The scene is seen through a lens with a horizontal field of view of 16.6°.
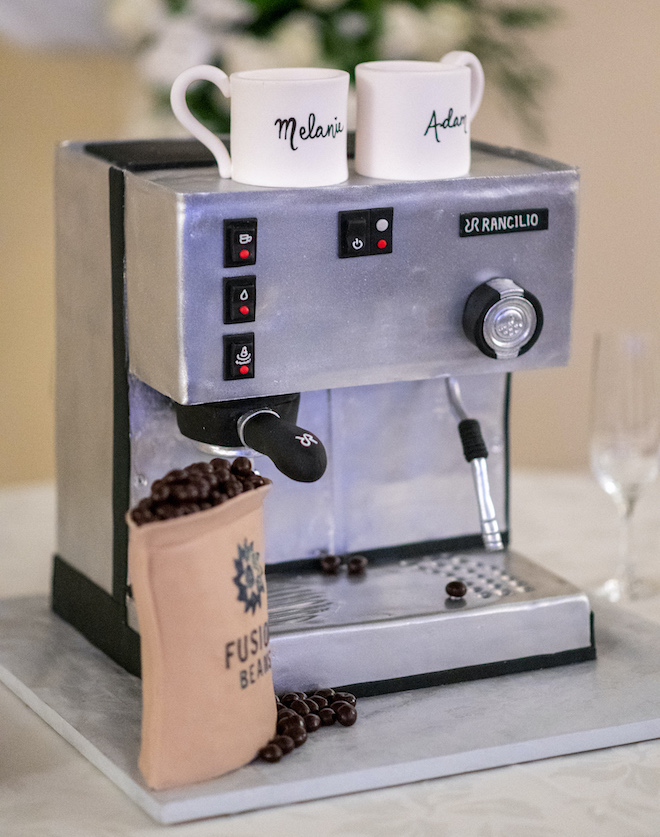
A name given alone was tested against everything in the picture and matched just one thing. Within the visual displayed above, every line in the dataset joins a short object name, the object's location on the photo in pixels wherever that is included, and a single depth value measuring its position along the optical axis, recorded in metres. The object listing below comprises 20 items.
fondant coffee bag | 1.31
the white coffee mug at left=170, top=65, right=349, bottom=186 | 1.39
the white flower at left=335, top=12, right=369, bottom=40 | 2.15
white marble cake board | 1.35
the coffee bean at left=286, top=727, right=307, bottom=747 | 1.39
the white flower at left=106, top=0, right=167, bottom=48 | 2.17
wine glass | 1.64
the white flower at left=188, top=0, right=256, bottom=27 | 2.13
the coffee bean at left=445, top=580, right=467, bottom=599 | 1.51
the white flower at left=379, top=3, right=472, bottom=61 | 2.14
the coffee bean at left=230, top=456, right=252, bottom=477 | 1.37
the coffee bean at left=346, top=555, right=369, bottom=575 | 1.56
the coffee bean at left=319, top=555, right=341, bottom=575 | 1.56
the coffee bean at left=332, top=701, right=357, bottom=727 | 1.41
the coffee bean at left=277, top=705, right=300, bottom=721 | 1.40
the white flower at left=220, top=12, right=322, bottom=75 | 2.10
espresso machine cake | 1.40
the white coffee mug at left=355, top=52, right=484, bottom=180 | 1.43
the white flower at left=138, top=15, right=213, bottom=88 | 2.16
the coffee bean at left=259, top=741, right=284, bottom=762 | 1.37
